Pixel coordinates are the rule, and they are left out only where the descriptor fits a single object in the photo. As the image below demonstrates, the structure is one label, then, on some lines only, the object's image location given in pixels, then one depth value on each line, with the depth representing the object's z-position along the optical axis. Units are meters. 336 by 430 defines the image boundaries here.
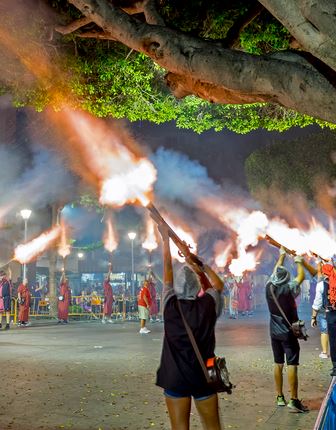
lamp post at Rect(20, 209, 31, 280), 21.95
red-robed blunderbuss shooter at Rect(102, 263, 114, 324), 23.80
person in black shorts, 7.02
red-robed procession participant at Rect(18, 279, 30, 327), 20.91
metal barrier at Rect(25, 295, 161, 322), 26.28
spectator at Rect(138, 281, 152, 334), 17.80
